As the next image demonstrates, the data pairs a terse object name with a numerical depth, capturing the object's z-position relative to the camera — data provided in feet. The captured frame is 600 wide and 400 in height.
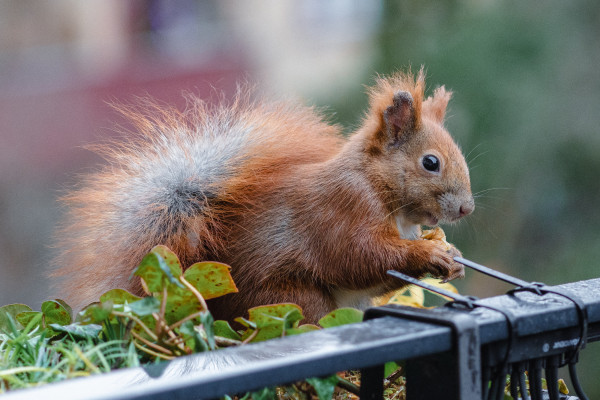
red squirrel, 5.56
